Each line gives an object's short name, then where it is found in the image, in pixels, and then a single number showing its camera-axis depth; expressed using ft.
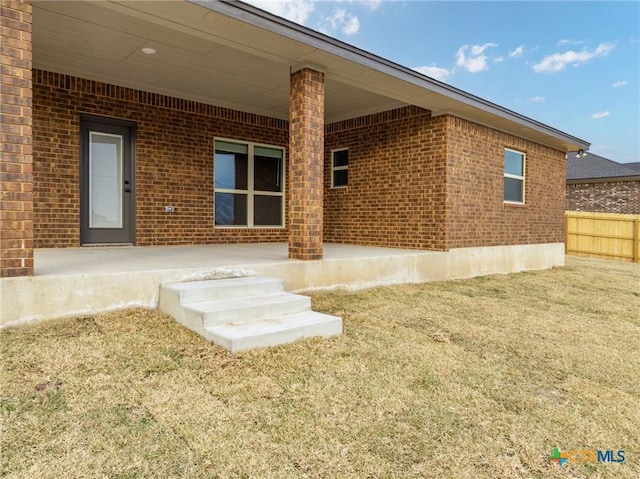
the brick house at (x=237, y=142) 14.23
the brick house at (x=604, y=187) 55.98
